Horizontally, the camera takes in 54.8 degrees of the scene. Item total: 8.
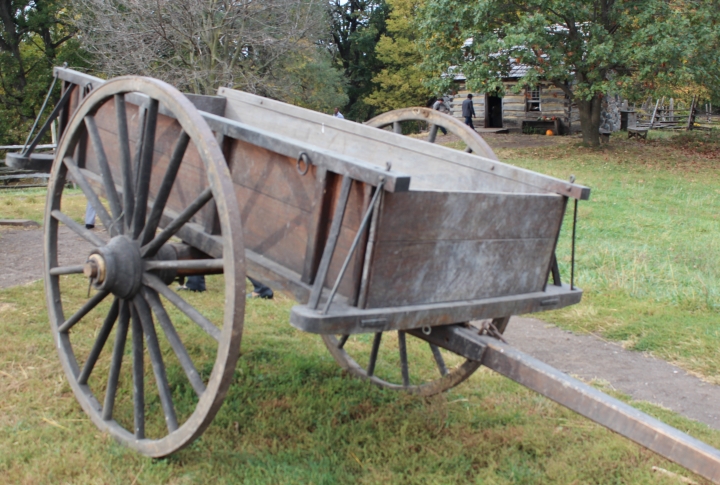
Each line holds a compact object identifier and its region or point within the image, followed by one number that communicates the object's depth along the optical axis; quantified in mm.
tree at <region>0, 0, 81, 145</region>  26375
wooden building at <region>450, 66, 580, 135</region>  23234
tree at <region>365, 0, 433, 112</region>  32125
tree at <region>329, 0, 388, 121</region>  36812
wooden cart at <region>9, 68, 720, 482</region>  2457
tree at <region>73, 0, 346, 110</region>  19156
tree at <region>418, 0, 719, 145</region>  15578
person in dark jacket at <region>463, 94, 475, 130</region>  21984
